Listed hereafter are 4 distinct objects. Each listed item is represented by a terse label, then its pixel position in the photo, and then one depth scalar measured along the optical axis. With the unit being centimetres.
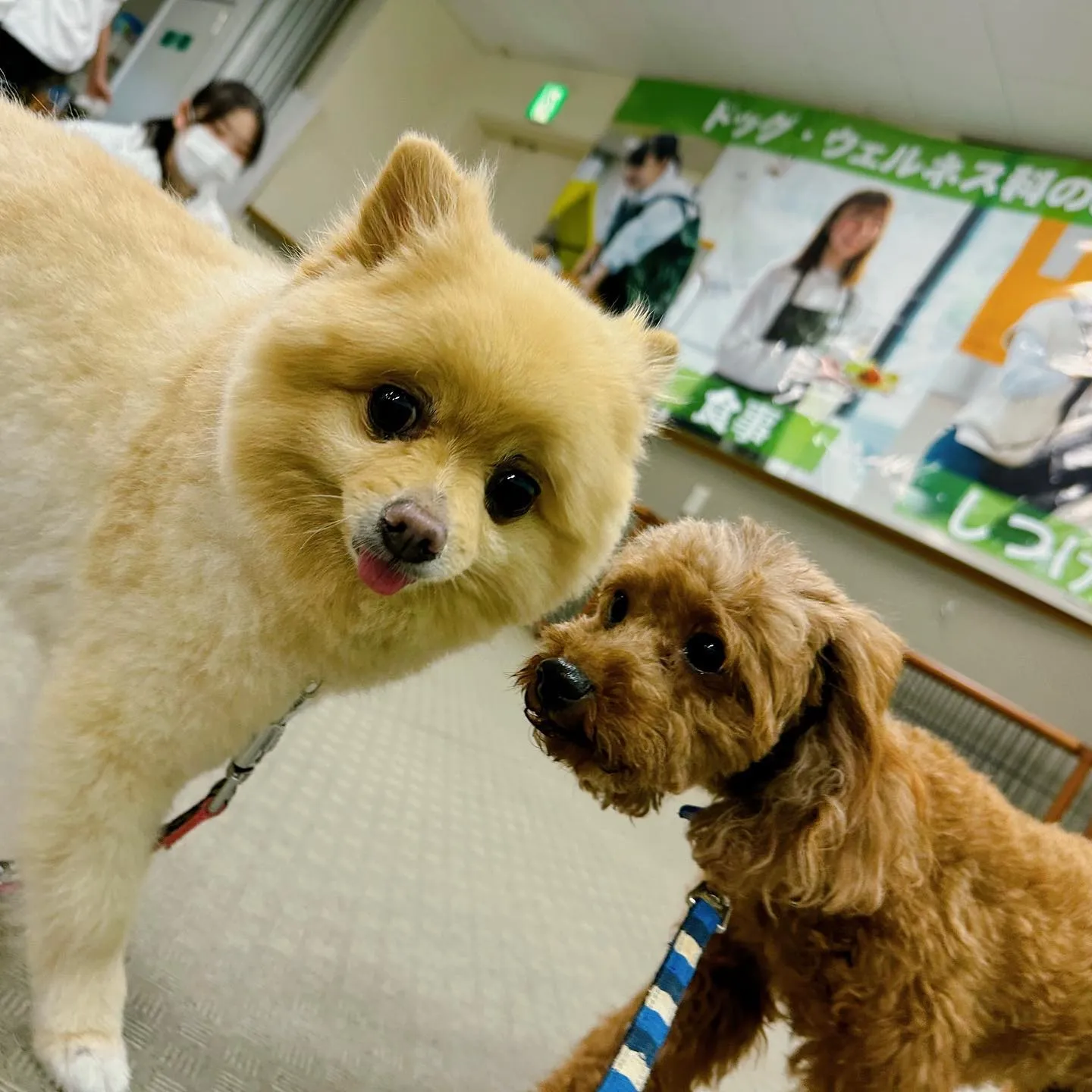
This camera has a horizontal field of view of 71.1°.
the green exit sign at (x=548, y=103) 509
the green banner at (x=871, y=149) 315
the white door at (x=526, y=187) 520
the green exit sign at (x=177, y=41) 478
